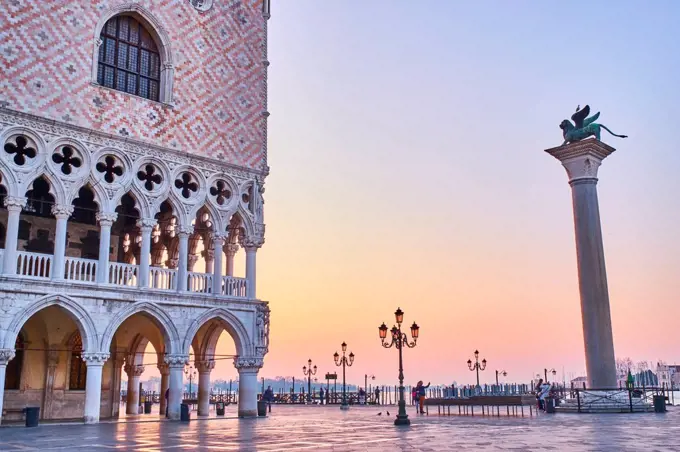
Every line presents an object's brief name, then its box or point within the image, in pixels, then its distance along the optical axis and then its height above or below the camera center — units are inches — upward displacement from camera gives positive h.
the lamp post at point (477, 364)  1523.1 +36.0
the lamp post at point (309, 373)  1728.8 +26.4
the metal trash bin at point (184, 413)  854.5 -35.0
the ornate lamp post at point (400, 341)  740.0 +46.0
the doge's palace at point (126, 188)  799.1 +241.0
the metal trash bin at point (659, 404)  927.7 -33.4
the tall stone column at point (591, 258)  938.1 +161.5
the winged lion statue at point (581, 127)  1022.4 +360.2
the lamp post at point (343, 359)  1434.5 +47.0
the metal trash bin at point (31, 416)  748.0 -32.1
